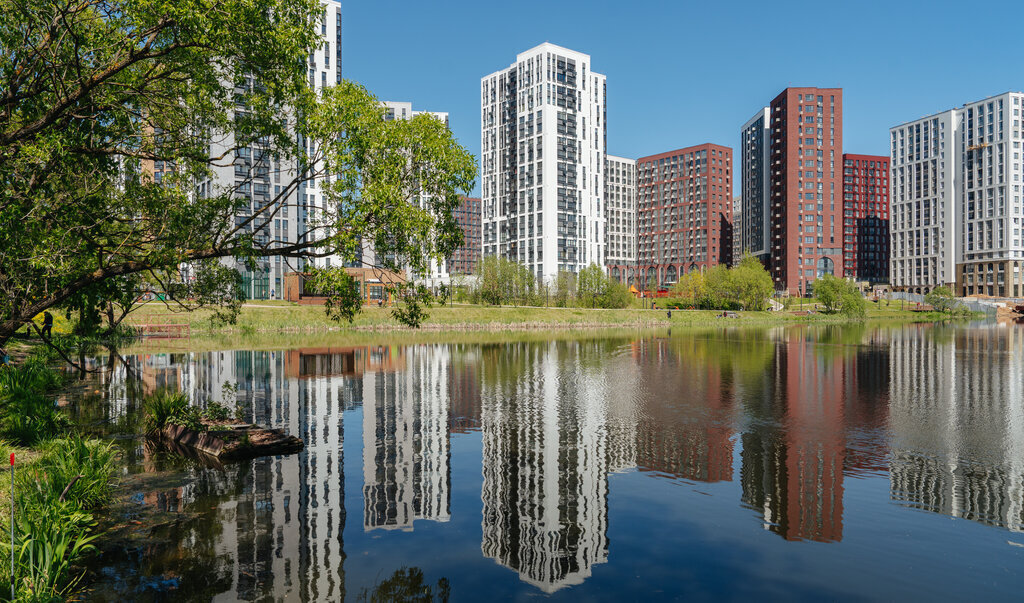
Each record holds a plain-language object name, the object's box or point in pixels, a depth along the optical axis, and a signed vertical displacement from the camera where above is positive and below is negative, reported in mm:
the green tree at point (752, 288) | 165250 +3515
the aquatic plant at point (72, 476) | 12809 -3978
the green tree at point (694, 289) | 175250 +3727
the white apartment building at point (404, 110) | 185250 +59250
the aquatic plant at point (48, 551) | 9469 -4296
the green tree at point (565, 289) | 159562 +3704
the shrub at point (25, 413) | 19656 -3821
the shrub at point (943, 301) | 175000 -258
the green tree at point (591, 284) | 165250 +4808
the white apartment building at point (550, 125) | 195375 +57205
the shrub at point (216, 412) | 24000 -4330
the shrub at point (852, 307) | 156000 -1671
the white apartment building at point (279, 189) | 127500 +24667
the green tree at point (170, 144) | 15688 +5045
